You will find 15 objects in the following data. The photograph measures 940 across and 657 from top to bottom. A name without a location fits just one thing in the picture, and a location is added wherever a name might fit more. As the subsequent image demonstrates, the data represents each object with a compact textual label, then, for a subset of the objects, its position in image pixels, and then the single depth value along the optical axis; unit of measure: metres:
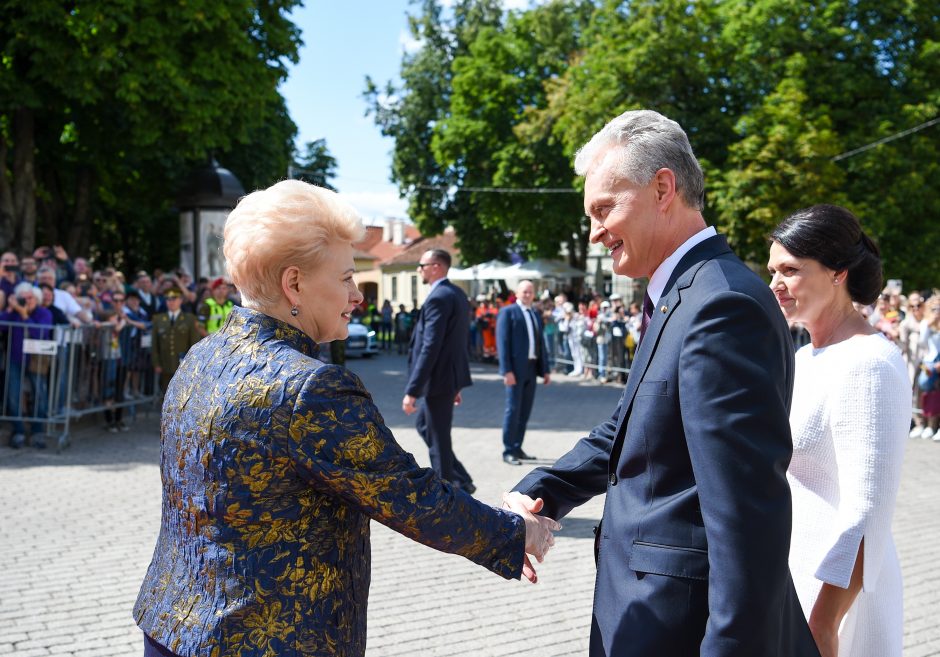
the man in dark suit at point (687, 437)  1.96
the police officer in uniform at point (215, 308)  13.66
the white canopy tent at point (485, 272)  33.78
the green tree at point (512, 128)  37.06
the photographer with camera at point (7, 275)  11.21
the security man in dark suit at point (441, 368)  8.11
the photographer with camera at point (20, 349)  10.59
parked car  29.32
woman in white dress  2.52
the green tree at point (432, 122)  42.53
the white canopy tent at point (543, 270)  33.59
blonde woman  2.14
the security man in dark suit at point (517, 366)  10.50
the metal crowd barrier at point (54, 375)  10.59
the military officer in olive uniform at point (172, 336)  12.76
